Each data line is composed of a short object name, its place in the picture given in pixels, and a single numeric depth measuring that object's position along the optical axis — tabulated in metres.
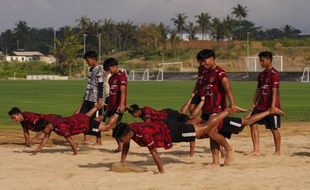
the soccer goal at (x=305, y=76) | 71.06
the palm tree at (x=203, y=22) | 154.75
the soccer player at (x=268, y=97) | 12.73
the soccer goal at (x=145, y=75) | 87.57
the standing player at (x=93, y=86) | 14.24
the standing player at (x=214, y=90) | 11.11
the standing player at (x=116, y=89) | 13.11
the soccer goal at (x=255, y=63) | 92.38
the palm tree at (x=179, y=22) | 151.69
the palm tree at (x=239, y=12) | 151.88
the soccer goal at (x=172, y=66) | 107.56
